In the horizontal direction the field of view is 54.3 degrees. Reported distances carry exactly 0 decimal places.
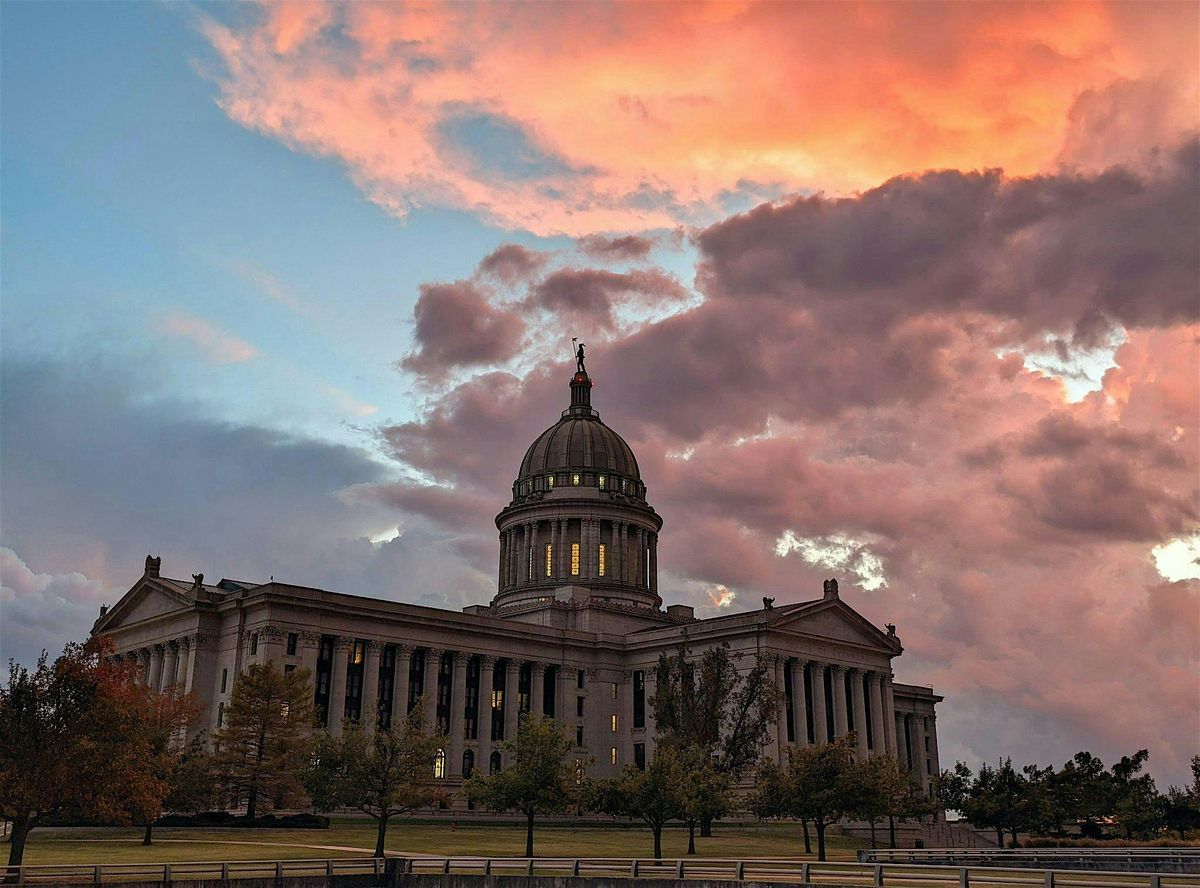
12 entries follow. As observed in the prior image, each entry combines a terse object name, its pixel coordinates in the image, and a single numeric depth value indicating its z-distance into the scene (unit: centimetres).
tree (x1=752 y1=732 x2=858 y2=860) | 6725
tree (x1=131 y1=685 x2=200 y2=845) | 5253
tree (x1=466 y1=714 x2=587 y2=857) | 6206
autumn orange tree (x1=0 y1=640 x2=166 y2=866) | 4816
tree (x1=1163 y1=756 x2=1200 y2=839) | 9850
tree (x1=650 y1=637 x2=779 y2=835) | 9150
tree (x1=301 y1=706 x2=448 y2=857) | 6134
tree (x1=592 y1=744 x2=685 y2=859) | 6041
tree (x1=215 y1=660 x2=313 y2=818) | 7850
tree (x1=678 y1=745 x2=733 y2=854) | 6188
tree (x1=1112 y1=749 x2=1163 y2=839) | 9194
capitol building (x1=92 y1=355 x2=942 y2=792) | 9706
